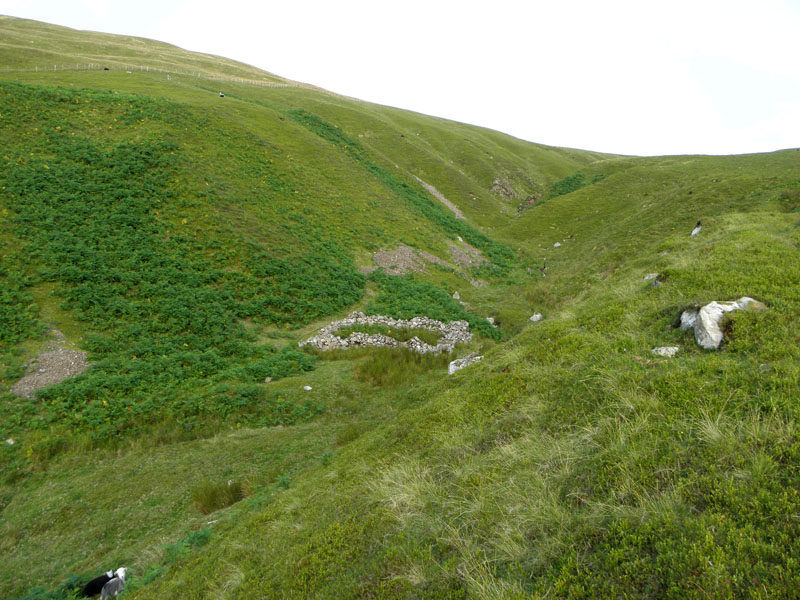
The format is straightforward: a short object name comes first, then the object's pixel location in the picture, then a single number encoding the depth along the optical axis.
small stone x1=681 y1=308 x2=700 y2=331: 8.42
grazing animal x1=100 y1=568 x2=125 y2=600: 8.05
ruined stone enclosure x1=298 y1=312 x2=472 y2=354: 21.48
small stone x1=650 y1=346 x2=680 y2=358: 7.72
